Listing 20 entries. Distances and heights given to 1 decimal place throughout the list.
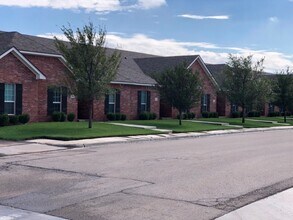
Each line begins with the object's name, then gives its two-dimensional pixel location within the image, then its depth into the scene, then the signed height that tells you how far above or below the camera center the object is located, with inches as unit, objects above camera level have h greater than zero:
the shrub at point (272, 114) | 2359.6 -37.8
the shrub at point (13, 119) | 1048.8 -40.4
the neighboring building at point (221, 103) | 1805.7 +9.4
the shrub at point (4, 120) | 1013.8 -41.6
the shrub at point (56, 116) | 1191.6 -36.0
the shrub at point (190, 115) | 1710.1 -37.7
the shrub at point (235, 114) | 2043.6 -36.5
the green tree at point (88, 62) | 984.3 +81.9
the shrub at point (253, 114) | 2198.2 -37.4
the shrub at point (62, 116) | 1203.2 -37.3
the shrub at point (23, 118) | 1072.7 -38.7
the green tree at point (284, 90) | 1861.5 +64.5
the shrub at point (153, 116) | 1541.6 -39.8
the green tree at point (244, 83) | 1589.6 +75.7
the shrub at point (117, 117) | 1387.9 -40.9
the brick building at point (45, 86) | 1063.0 +39.5
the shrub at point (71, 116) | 1233.8 -36.6
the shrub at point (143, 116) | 1504.7 -39.3
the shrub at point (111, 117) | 1371.8 -40.7
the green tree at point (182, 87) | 1269.7 +46.1
